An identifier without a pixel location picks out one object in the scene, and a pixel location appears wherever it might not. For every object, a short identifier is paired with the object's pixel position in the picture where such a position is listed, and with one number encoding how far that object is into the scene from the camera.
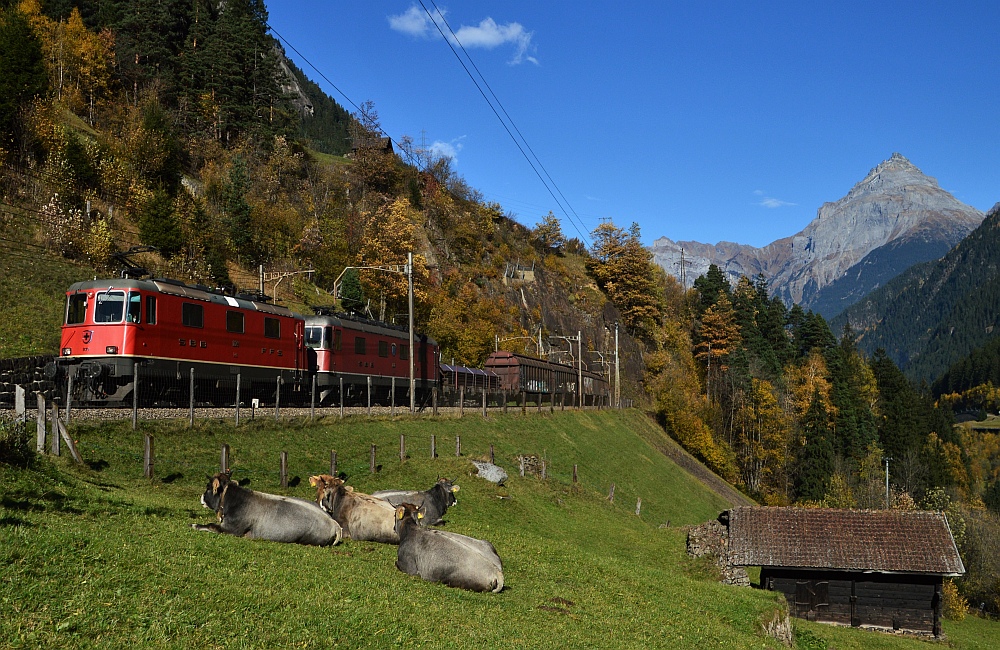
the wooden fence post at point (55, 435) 16.86
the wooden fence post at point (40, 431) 16.83
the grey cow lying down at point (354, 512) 14.65
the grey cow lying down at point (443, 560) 12.41
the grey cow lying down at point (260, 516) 12.85
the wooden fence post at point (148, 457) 18.08
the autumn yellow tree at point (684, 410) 84.75
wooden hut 34.16
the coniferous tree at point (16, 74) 51.44
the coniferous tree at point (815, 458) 90.44
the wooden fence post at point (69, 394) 20.51
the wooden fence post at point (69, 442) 16.93
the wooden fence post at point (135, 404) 21.60
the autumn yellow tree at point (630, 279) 111.94
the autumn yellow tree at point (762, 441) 94.75
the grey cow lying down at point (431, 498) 17.58
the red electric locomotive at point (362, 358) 38.59
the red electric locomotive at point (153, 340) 26.89
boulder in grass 25.62
